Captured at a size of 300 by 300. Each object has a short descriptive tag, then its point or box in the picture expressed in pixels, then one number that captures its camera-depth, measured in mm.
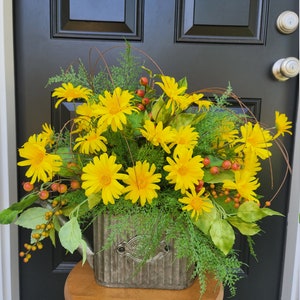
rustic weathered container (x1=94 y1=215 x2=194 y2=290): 627
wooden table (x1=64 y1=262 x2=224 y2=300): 639
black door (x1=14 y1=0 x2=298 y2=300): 909
